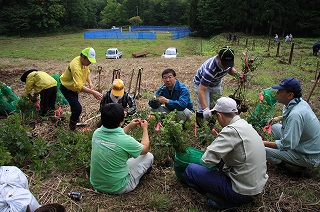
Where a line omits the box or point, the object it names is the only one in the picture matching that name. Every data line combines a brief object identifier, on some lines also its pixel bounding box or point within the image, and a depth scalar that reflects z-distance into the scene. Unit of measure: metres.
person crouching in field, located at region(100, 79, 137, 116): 4.35
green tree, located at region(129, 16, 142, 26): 60.47
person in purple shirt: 3.86
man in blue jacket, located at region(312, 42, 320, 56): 15.37
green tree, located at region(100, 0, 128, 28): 68.25
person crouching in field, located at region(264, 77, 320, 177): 3.03
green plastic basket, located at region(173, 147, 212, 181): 3.05
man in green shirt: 2.67
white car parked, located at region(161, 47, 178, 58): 17.40
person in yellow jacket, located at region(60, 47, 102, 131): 4.64
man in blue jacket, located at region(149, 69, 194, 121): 4.39
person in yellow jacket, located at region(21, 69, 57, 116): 5.16
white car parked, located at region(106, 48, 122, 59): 17.75
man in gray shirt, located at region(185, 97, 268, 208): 2.42
